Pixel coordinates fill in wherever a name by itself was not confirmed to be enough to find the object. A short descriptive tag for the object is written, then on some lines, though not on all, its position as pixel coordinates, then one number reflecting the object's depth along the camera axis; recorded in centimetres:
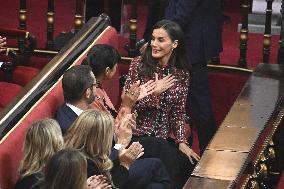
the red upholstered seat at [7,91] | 1223
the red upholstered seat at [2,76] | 1324
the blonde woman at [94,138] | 890
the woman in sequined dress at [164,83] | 1151
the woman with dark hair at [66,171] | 758
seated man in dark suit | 975
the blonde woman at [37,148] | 859
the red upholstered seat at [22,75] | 1305
